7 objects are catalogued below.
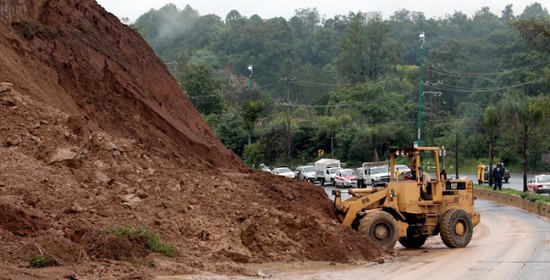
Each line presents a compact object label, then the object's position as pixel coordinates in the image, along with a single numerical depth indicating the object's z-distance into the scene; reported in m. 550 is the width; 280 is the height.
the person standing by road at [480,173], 54.53
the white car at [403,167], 51.06
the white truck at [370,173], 56.62
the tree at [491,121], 54.16
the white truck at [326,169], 65.96
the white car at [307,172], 66.86
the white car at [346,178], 61.00
